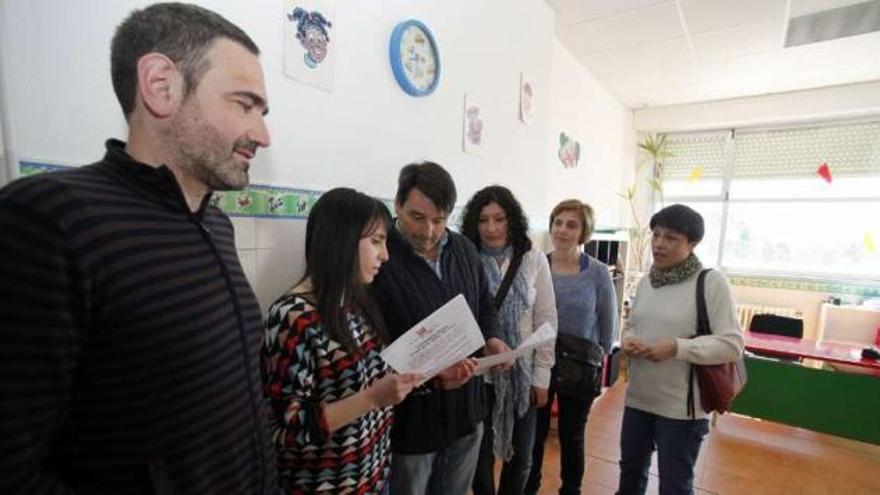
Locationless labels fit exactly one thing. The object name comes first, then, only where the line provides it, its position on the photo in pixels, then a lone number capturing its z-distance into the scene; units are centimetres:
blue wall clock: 151
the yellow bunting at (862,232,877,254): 438
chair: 333
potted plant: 518
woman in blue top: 187
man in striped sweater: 45
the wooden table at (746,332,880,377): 257
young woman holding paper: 88
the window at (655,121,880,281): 440
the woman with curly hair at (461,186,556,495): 158
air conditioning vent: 267
